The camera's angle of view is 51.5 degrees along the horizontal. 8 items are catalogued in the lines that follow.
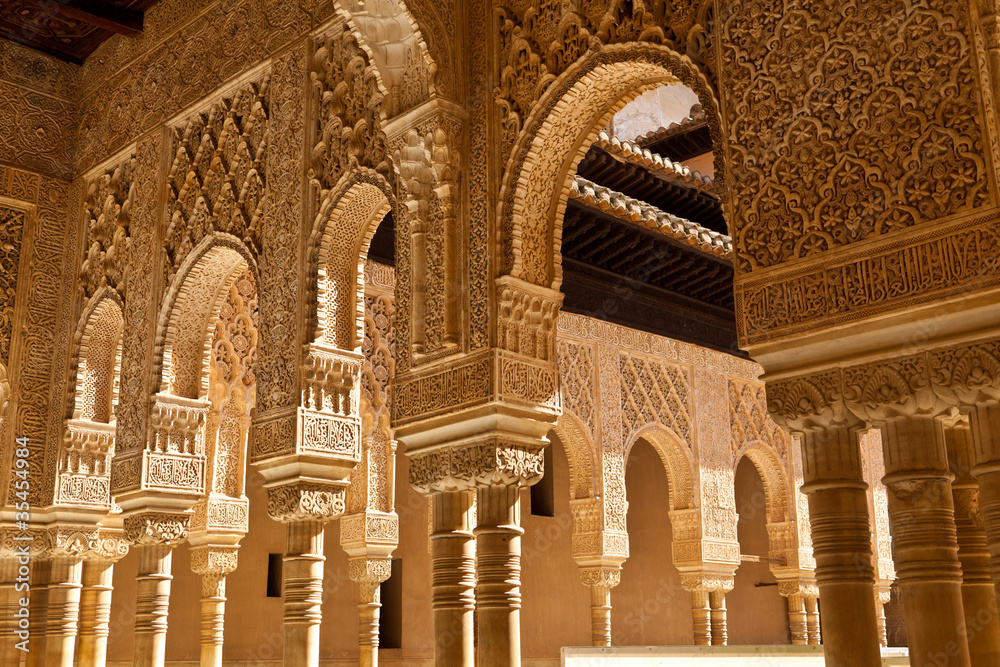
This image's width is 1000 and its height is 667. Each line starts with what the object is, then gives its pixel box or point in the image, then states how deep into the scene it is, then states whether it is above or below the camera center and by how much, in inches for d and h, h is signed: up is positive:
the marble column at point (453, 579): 207.0 +3.5
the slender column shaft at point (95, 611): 338.3 -3.7
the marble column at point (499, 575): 197.6 +4.0
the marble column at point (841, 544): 148.6 +7.0
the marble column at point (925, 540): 142.3 +7.2
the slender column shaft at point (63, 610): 326.3 -3.2
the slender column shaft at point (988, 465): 137.1 +16.7
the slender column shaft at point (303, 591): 241.6 +1.6
